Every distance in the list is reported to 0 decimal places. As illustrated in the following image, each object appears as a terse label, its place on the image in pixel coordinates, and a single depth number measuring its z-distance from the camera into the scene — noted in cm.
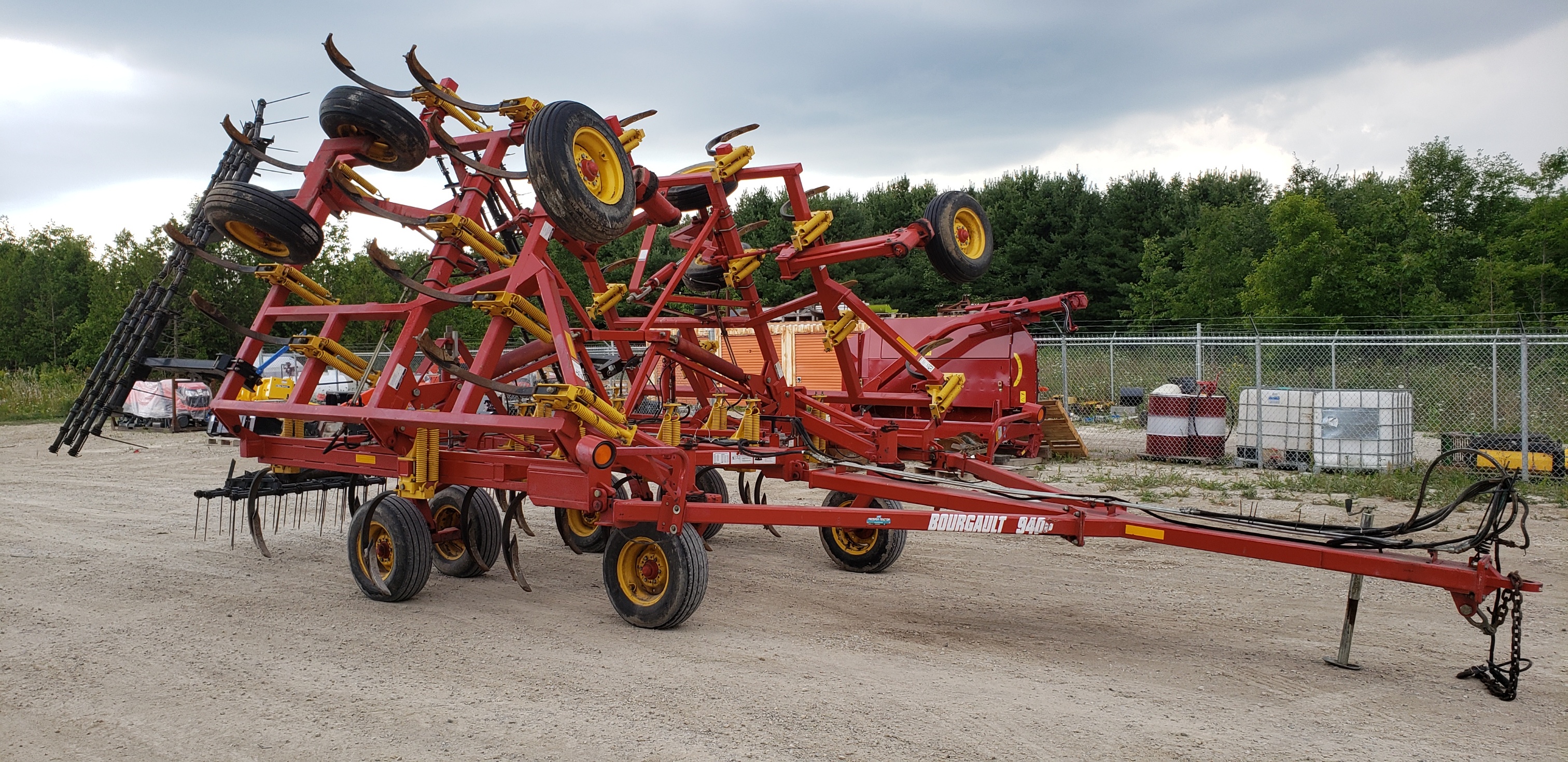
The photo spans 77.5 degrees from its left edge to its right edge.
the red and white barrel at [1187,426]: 1304
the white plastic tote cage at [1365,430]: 1148
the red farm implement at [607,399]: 502
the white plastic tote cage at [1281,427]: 1210
